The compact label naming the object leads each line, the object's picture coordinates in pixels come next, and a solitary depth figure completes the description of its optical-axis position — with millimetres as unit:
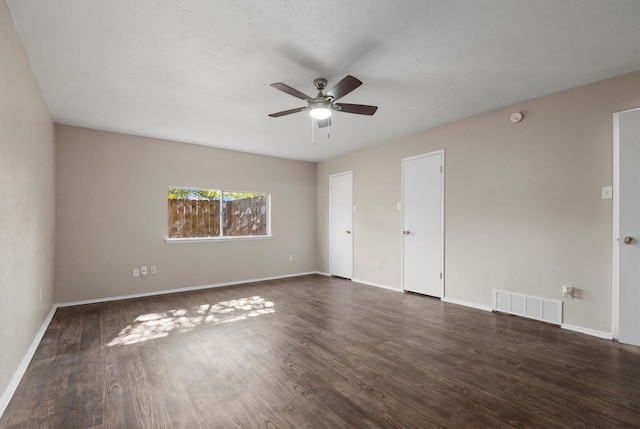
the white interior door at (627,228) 2703
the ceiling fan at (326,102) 2424
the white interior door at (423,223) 4379
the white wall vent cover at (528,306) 3246
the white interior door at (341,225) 5863
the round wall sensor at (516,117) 3482
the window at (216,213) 5059
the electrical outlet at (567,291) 3123
